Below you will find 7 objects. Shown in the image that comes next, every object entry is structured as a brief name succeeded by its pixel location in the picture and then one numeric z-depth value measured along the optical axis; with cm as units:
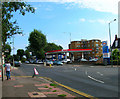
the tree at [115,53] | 4609
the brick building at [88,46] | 11438
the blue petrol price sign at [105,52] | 4467
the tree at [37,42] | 8025
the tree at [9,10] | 826
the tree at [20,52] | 16412
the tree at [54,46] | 12777
